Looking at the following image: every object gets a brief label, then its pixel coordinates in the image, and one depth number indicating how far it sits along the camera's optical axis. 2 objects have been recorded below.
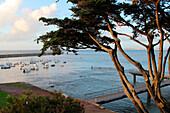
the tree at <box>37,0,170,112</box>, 8.64
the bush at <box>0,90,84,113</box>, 5.03
